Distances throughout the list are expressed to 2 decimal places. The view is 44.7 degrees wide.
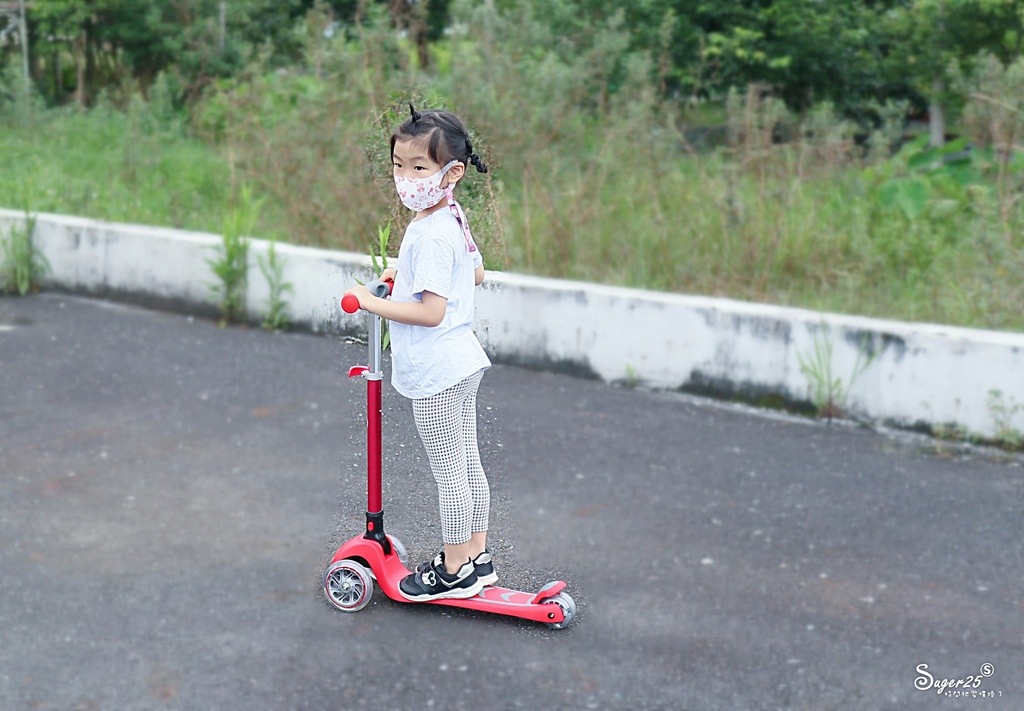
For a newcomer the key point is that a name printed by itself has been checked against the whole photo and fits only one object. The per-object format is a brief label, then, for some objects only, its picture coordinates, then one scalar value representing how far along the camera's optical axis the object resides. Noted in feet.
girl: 7.36
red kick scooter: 8.63
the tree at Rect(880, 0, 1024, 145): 38.93
